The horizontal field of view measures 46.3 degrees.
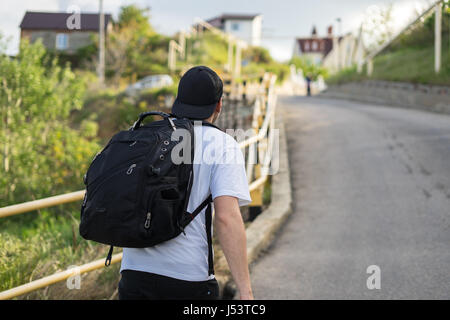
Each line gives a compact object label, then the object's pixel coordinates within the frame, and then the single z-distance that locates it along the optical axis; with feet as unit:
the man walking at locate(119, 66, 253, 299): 7.49
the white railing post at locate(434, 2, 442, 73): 55.36
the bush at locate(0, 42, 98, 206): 41.47
